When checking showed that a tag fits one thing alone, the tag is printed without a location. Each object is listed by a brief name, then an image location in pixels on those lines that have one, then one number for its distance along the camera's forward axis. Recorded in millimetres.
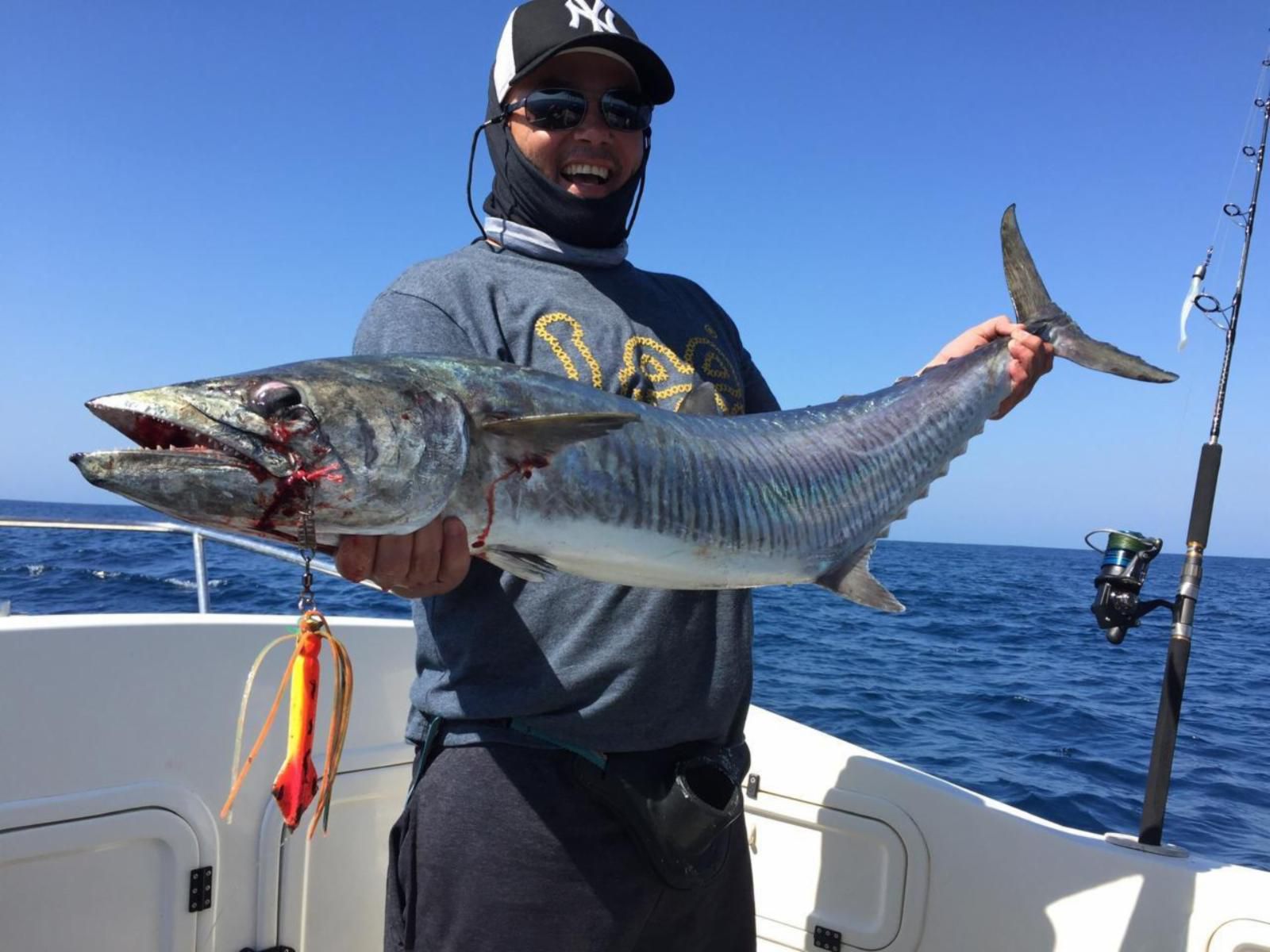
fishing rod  1224
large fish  653
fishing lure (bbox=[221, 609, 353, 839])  680
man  774
